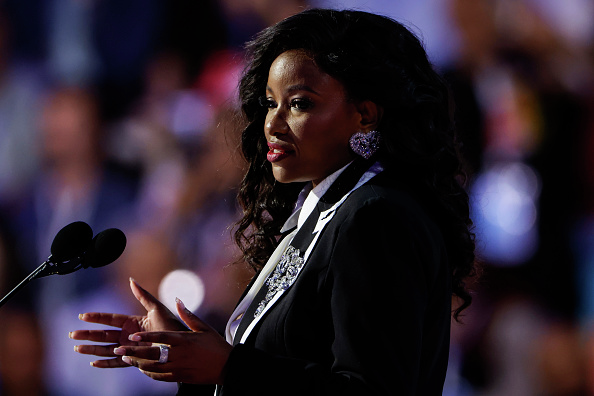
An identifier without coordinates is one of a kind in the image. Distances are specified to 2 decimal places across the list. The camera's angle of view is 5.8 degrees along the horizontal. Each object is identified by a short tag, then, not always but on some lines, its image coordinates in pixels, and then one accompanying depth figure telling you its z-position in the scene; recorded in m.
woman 8.08
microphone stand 8.16
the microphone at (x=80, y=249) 8.21
